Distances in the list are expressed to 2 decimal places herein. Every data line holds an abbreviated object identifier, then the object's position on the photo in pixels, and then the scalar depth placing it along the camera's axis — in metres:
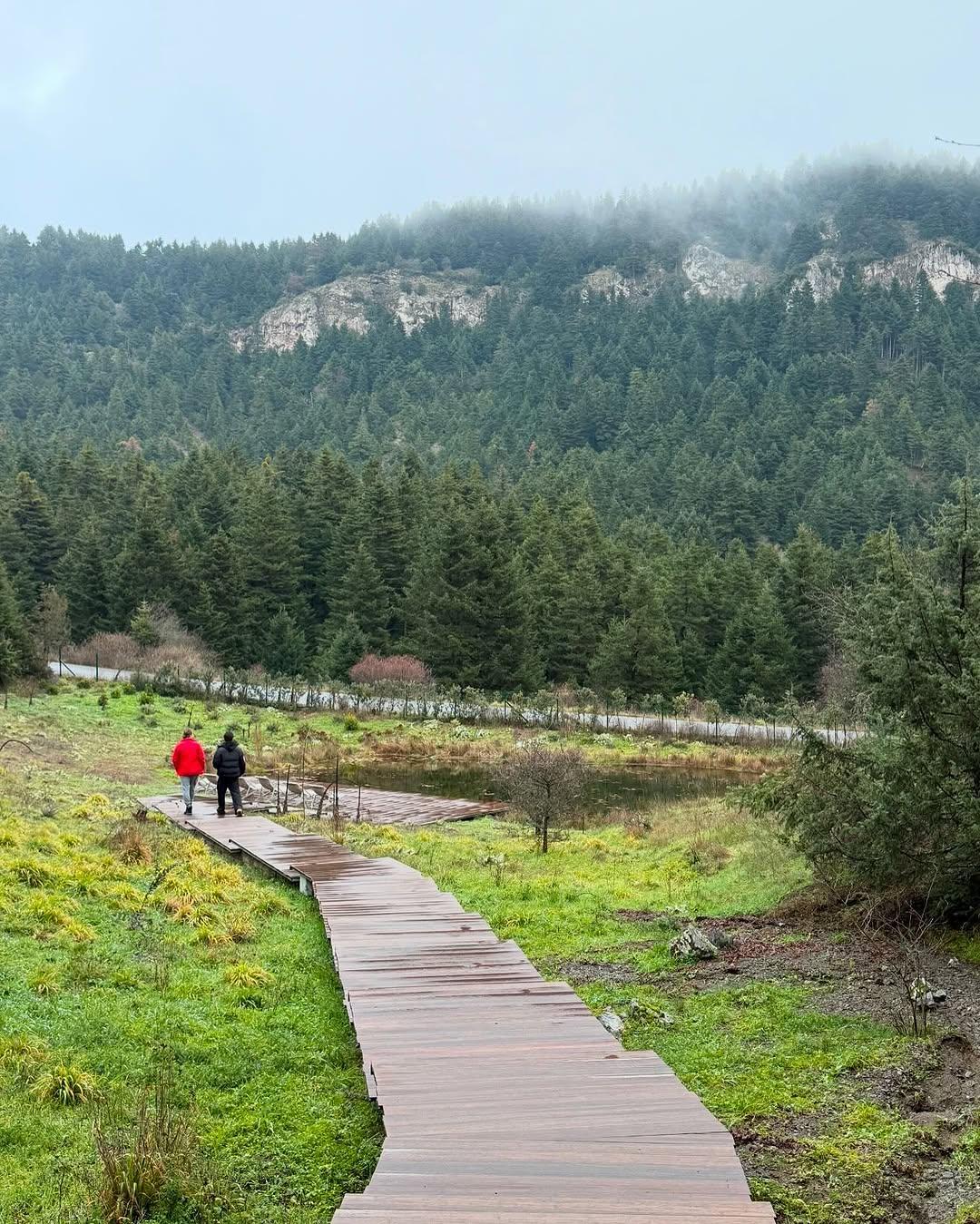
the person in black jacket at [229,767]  19.48
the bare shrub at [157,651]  51.94
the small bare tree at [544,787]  20.84
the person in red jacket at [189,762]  19.09
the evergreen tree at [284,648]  62.69
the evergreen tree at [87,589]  63.72
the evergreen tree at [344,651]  59.06
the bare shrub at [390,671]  54.78
